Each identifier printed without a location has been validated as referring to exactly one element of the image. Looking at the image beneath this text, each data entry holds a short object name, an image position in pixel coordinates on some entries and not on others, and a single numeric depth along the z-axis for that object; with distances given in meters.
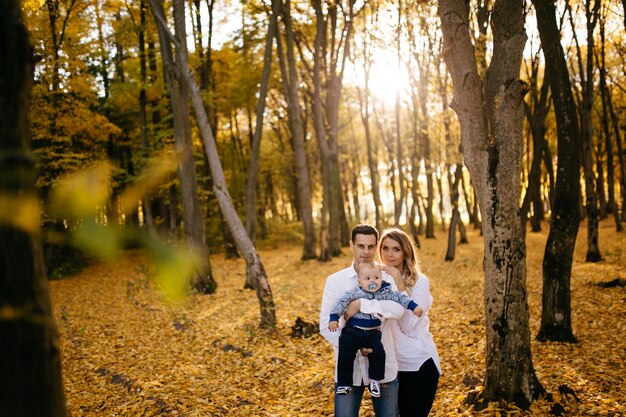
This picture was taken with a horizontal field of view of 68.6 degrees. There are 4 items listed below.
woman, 3.54
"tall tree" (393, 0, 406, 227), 22.14
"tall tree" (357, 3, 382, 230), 19.97
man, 3.33
